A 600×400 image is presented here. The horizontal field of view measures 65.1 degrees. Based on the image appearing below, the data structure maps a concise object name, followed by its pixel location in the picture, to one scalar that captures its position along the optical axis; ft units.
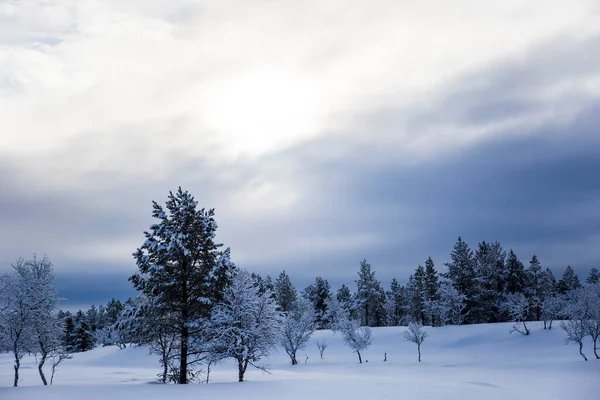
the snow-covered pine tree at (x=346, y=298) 380.37
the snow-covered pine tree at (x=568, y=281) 377.09
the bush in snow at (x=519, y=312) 238.89
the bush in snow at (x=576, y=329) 176.85
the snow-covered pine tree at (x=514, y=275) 308.40
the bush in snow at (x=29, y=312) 113.09
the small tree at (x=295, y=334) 232.53
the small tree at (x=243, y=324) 115.85
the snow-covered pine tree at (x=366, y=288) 359.46
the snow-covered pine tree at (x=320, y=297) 381.40
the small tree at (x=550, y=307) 246.68
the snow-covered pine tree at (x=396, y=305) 423.23
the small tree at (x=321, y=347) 254.31
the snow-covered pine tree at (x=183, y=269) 111.04
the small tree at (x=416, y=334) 227.20
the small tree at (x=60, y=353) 123.32
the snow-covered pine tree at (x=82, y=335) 394.66
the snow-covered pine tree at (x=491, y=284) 307.99
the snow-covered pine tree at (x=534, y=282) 312.15
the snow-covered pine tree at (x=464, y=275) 304.30
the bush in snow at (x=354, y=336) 232.53
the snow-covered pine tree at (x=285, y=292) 383.04
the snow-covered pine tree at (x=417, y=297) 336.49
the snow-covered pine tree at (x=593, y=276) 437.29
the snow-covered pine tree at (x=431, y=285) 313.32
